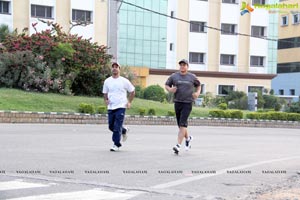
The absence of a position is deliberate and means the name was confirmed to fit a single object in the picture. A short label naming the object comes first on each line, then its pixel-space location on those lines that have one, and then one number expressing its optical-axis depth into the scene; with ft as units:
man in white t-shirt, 37.70
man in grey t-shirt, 36.96
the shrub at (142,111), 81.35
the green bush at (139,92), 114.48
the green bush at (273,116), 97.04
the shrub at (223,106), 101.46
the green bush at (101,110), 77.15
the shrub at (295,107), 114.21
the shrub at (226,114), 91.20
